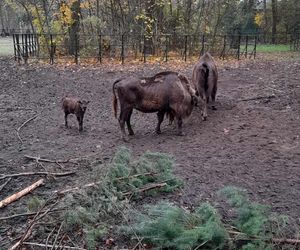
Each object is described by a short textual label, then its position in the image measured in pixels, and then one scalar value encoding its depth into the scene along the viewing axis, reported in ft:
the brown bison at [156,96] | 27.86
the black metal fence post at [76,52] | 58.13
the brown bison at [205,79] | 34.55
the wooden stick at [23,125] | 28.56
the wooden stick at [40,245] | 14.48
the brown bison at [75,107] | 29.68
